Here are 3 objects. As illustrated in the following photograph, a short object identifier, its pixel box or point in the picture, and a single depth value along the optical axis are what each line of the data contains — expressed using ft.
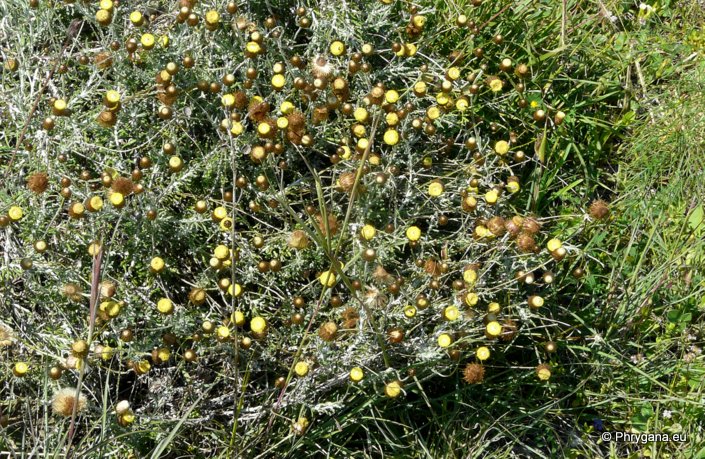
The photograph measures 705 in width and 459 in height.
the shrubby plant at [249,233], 7.87
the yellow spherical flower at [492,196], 8.18
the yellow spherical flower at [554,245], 7.92
